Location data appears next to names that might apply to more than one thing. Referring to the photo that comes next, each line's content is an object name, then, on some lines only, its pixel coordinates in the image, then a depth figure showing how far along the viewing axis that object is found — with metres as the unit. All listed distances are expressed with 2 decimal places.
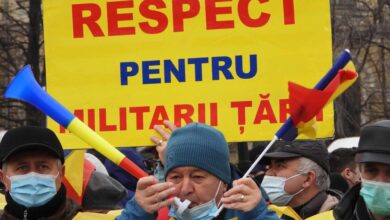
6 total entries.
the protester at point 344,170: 15.82
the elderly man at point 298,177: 12.43
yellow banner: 10.58
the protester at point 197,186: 8.45
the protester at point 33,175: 10.07
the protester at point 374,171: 9.37
